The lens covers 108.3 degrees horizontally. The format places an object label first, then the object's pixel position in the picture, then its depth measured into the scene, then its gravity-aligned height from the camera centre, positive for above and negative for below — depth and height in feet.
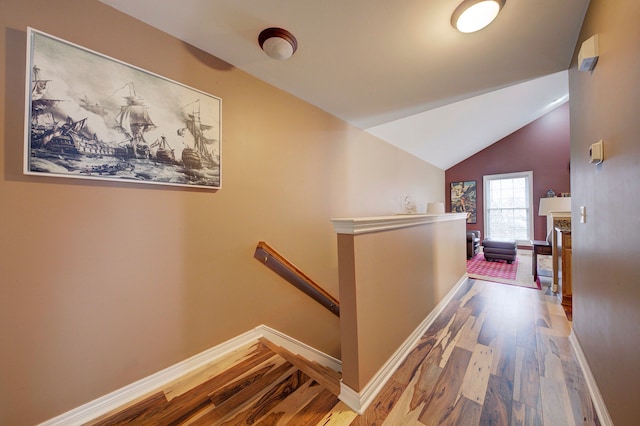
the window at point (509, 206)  20.17 +0.81
